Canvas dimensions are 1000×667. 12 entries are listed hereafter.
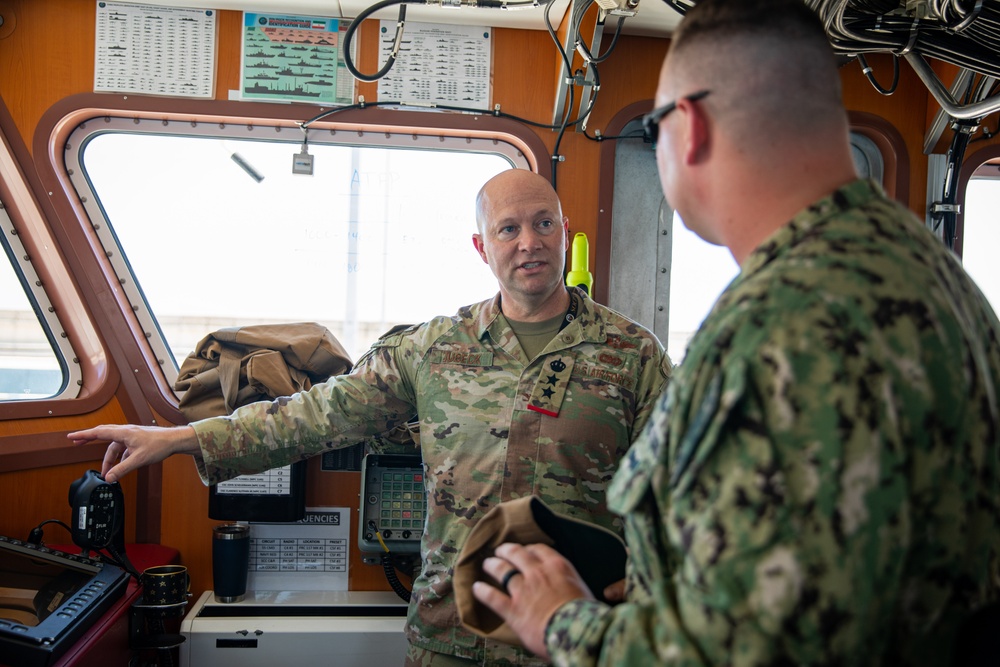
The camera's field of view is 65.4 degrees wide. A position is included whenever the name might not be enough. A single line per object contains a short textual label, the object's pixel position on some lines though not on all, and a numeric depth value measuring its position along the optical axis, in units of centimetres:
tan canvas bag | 258
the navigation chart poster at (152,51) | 279
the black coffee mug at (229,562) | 254
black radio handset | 215
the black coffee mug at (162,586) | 223
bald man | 196
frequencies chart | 272
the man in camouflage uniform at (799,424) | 72
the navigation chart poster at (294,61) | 282
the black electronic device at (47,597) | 162
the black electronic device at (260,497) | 260
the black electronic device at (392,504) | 255
